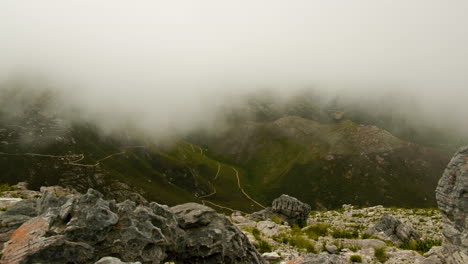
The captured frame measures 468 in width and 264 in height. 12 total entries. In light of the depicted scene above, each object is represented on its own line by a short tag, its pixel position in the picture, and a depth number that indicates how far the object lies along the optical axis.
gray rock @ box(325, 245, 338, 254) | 17.48
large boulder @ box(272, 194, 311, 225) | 42.29
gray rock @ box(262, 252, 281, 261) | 15.54
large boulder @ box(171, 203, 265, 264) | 13.66
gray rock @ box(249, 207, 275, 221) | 44.59
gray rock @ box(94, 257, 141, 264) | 9.53
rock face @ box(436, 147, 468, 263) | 13.29
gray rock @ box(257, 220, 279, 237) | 23.78
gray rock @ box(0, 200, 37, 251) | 14.46
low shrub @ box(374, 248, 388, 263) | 15.70
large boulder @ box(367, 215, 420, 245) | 24.27
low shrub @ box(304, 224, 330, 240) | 22.70
